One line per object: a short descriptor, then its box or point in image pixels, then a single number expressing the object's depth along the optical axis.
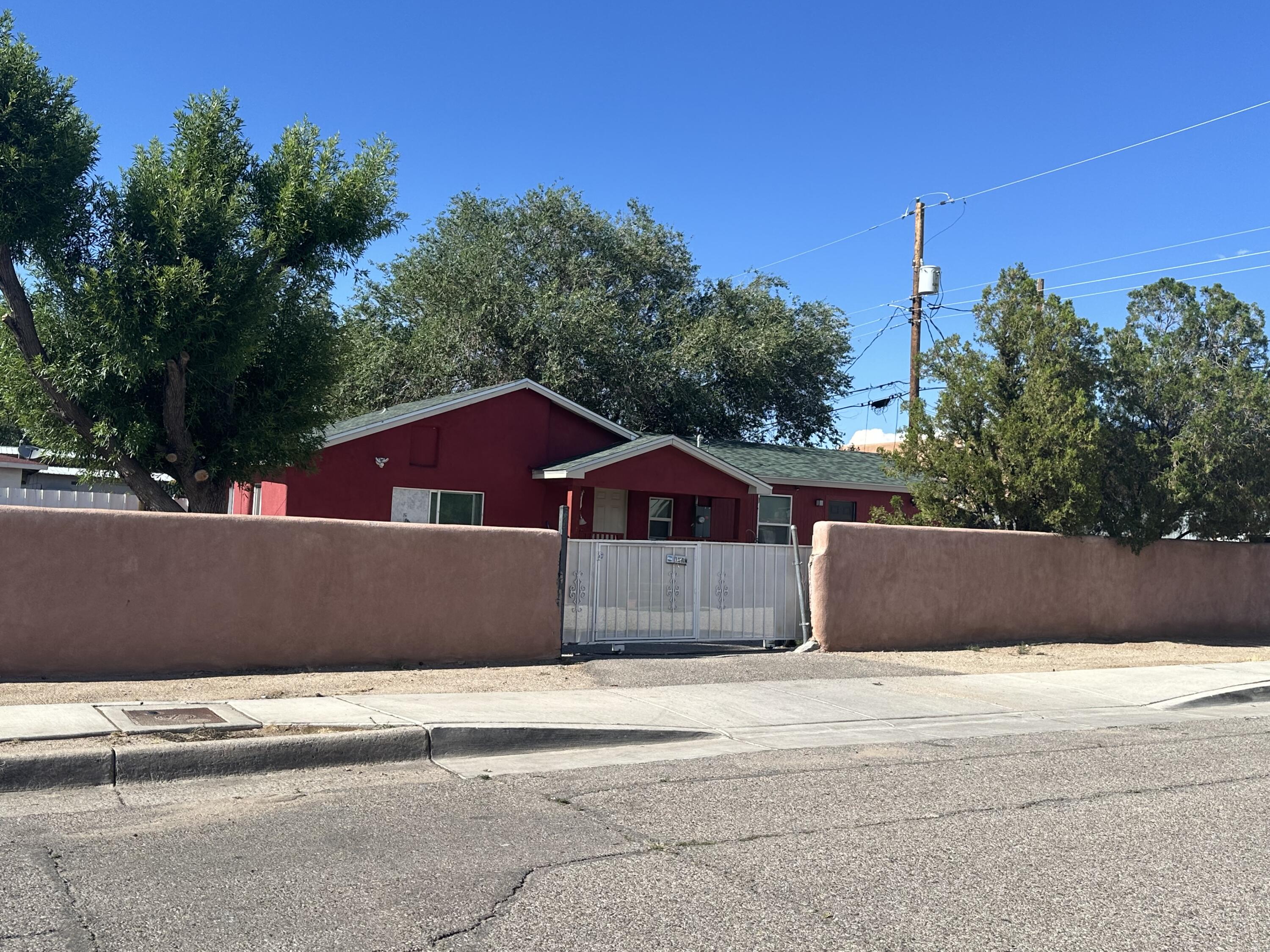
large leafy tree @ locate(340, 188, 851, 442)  31.06
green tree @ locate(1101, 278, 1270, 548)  18.47
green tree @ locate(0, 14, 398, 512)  11.77
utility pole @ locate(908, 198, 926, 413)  24.56
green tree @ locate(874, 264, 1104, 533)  17.17
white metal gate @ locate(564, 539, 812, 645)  13.45
